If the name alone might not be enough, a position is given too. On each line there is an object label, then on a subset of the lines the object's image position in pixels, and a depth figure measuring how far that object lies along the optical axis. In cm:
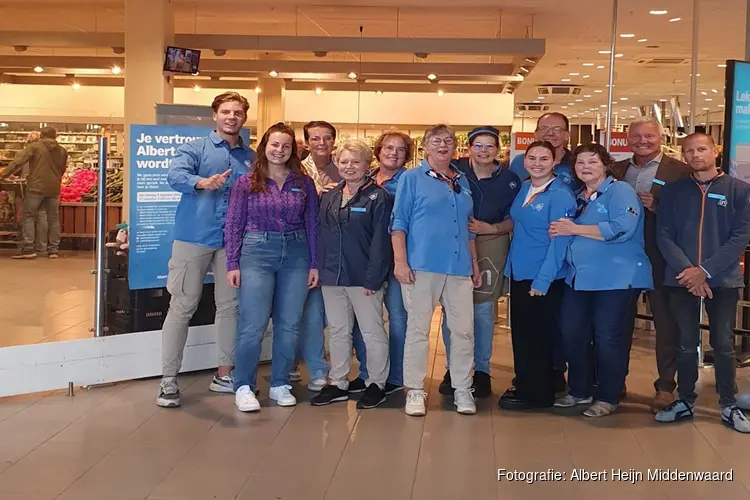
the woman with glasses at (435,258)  415
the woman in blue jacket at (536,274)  419
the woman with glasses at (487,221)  439
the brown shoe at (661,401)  440
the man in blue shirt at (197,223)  431
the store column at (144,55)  891
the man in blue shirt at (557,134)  470
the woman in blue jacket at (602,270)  409
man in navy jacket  410
